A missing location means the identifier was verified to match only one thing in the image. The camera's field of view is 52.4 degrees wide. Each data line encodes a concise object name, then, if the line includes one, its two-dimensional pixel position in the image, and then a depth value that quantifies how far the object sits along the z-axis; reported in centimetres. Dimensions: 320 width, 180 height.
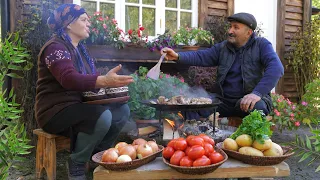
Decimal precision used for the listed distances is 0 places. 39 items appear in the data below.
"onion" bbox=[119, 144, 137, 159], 228
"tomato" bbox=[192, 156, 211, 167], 214
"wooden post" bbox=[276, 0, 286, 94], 666
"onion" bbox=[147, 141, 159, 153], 247
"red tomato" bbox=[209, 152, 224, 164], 220
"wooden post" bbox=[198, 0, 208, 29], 570
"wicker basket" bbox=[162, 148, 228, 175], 213
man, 366
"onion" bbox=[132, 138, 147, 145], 252
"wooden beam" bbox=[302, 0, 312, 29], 714
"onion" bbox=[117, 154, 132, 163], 218
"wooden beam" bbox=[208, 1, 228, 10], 578
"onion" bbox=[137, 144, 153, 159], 230
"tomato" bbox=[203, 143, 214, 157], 227
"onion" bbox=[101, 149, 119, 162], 222
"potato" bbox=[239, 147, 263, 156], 230
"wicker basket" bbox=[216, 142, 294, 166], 227
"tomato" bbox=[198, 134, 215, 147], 245
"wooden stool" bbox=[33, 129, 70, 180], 284
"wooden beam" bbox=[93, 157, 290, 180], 220
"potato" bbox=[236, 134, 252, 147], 242
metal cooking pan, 297
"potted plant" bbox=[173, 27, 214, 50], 521
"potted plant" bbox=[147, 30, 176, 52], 489
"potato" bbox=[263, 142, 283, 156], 231
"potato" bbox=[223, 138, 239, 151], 246
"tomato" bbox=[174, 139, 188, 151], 233
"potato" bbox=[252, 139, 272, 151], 234
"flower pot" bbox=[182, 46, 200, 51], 512
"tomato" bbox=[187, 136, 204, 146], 231
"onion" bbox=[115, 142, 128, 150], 242
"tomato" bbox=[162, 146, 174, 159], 234
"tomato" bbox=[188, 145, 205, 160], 220
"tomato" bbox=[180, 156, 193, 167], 216
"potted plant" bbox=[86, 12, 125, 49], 454
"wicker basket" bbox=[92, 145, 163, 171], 217
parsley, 238
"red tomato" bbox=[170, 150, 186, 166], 221
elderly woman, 253
